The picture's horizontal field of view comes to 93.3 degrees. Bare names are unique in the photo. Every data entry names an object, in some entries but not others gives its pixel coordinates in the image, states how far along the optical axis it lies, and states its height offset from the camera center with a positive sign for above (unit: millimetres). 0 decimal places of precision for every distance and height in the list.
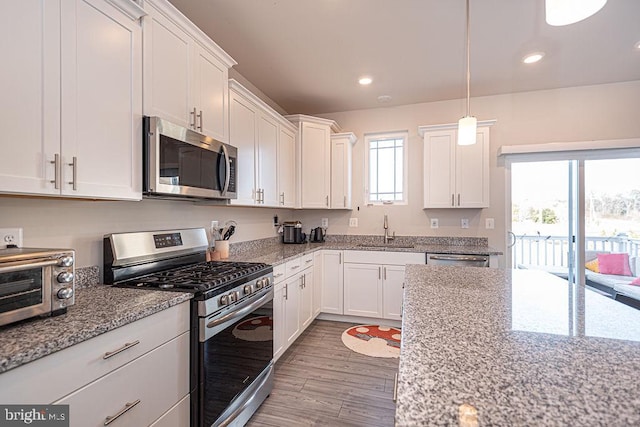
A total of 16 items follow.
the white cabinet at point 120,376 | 887 -565
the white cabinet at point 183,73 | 1631 +874
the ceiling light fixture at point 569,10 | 1094 +765
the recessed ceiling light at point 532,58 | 2695 +1435
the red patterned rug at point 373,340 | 2840 -1282
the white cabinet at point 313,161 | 3629 +656
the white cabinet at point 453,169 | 3395 +529
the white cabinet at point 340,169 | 3844 +584
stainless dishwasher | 3084 -465
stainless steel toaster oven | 974 -237
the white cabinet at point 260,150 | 2477 +622
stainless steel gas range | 1482 -539
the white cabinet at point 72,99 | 1062 +476
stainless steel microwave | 1597 +316
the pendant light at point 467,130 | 2010 +567
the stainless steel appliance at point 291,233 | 3773 -230
